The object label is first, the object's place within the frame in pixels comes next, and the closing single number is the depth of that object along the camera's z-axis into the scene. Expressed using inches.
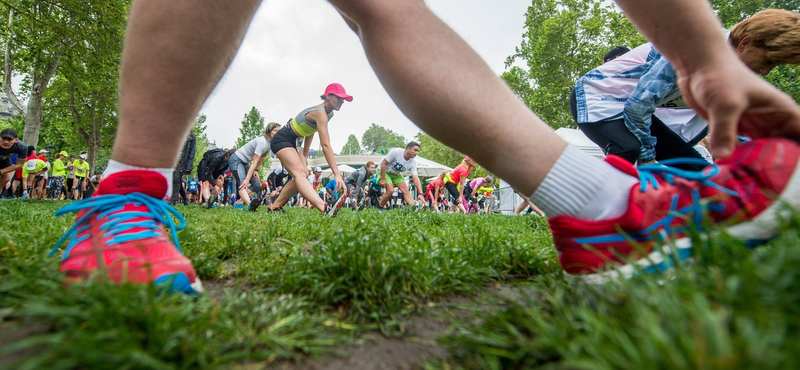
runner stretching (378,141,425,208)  421.4
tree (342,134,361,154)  3922.2
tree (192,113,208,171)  1685.8
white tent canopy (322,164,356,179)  1170.9
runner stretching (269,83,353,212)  238.7
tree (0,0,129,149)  362.3
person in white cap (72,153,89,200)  732.9
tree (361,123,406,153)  4106.8
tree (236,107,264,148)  2468.0
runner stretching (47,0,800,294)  38.3
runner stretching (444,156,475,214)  499.2
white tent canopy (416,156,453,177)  1187.9
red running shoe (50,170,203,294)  38.1
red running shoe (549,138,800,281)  35.4
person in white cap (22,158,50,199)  523.8
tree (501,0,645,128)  1024.2
